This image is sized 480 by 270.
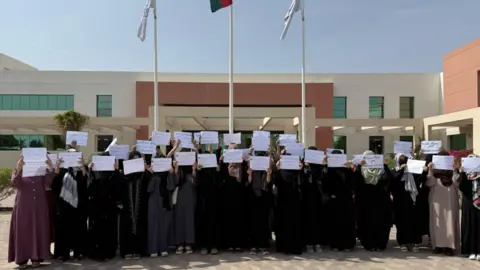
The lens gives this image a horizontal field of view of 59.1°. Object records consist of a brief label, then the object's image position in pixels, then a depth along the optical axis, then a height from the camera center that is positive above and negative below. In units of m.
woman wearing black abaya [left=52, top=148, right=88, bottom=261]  6.29 -1.15
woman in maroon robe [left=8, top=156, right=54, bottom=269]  5.96 -1.17
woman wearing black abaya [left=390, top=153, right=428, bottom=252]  6.89 -1.06
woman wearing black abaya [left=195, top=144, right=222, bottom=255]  6.71 -1.12
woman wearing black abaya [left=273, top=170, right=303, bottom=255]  6.59 -1.12
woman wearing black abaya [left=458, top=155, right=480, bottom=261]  6.31 -1.14
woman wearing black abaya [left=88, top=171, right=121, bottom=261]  6.33 -1.12
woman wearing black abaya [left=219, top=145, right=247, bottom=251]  6.78 -1.07
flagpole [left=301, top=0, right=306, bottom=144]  15.93 +2.60
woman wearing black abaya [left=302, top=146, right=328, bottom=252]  6.75 -1.05
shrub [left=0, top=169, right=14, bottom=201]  11.67 -1.15
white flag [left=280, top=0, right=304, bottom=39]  15.22 +4.74
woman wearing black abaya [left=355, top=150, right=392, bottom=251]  6.85 -1.06
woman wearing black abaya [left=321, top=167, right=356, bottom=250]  6.79 -1.05
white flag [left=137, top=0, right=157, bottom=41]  14.99 +4.31
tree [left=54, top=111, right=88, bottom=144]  20.69 +1.02
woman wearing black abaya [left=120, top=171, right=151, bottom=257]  6.43 -1.14
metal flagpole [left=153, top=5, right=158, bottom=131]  15.16 +3.50
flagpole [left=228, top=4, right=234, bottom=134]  14.57 +2.64
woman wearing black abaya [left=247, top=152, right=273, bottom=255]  6.73 -1.07
